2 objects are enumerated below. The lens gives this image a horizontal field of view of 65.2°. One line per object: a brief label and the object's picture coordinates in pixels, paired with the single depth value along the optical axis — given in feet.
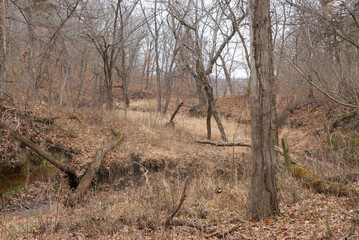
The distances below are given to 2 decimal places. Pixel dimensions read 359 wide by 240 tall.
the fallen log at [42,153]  25.21
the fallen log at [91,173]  22.06
